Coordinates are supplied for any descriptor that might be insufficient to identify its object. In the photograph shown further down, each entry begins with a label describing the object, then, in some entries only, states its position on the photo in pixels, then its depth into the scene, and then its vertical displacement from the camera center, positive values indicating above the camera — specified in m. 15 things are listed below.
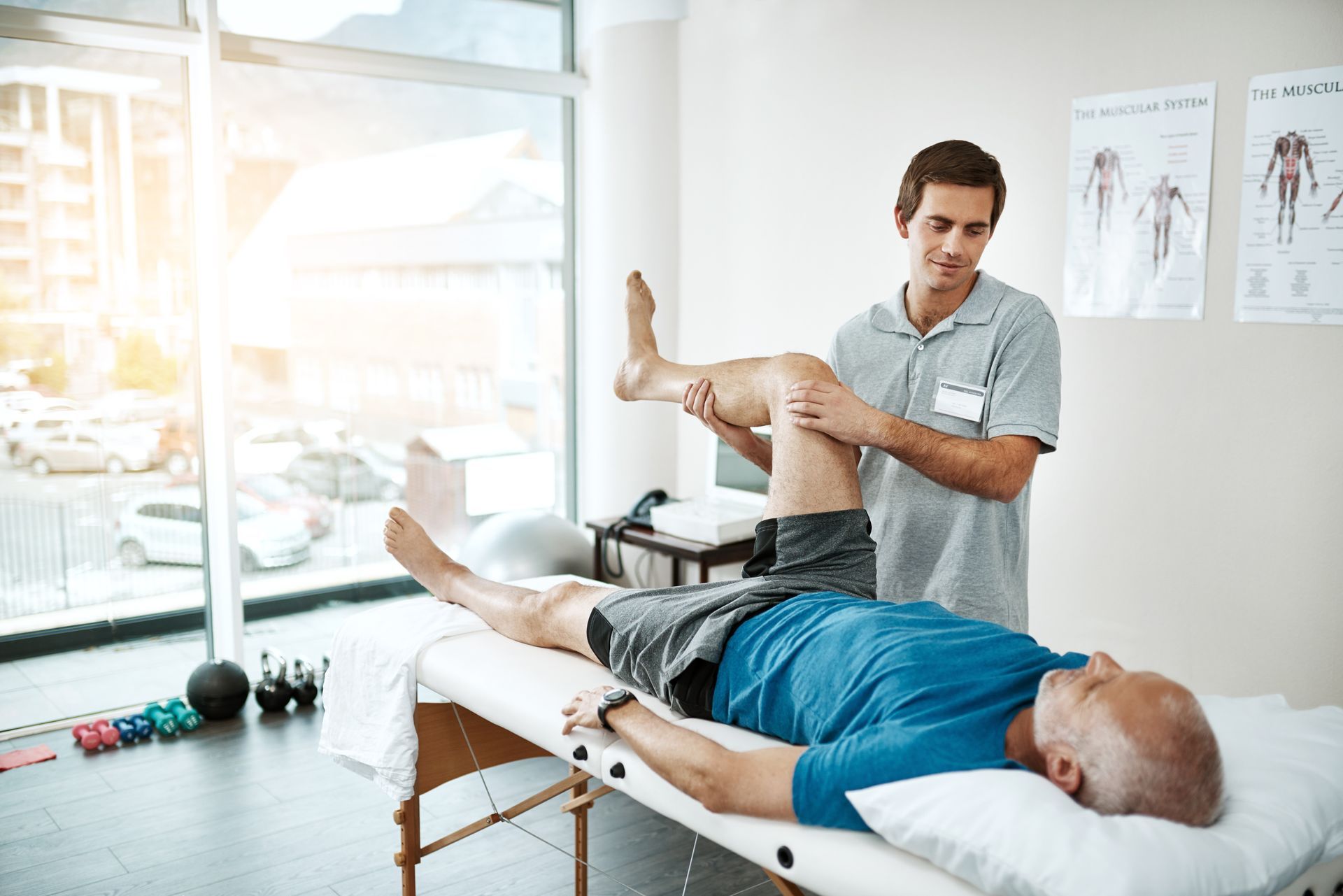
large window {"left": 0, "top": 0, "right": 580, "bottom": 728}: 3.18 +0.09
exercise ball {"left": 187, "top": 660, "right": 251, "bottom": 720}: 3.26 -1.08
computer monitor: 3.45 -0.49
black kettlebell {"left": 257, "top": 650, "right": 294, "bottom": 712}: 3.32 -1.11
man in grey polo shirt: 1.79 -0.14
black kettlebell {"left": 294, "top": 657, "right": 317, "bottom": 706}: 3.38 -1.10
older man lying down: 1.29 -0.49
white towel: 1.99 -0.67
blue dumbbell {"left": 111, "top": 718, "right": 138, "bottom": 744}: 3.14 -1.15
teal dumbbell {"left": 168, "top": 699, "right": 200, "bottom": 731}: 3.20 -1.13
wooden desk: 3.25 -0.68
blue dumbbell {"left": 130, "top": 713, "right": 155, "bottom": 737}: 3.15 -1.15
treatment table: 1.28 -0.62
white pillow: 1.12 -0.54
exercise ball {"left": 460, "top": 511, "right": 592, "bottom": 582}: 3.48 -0.72
